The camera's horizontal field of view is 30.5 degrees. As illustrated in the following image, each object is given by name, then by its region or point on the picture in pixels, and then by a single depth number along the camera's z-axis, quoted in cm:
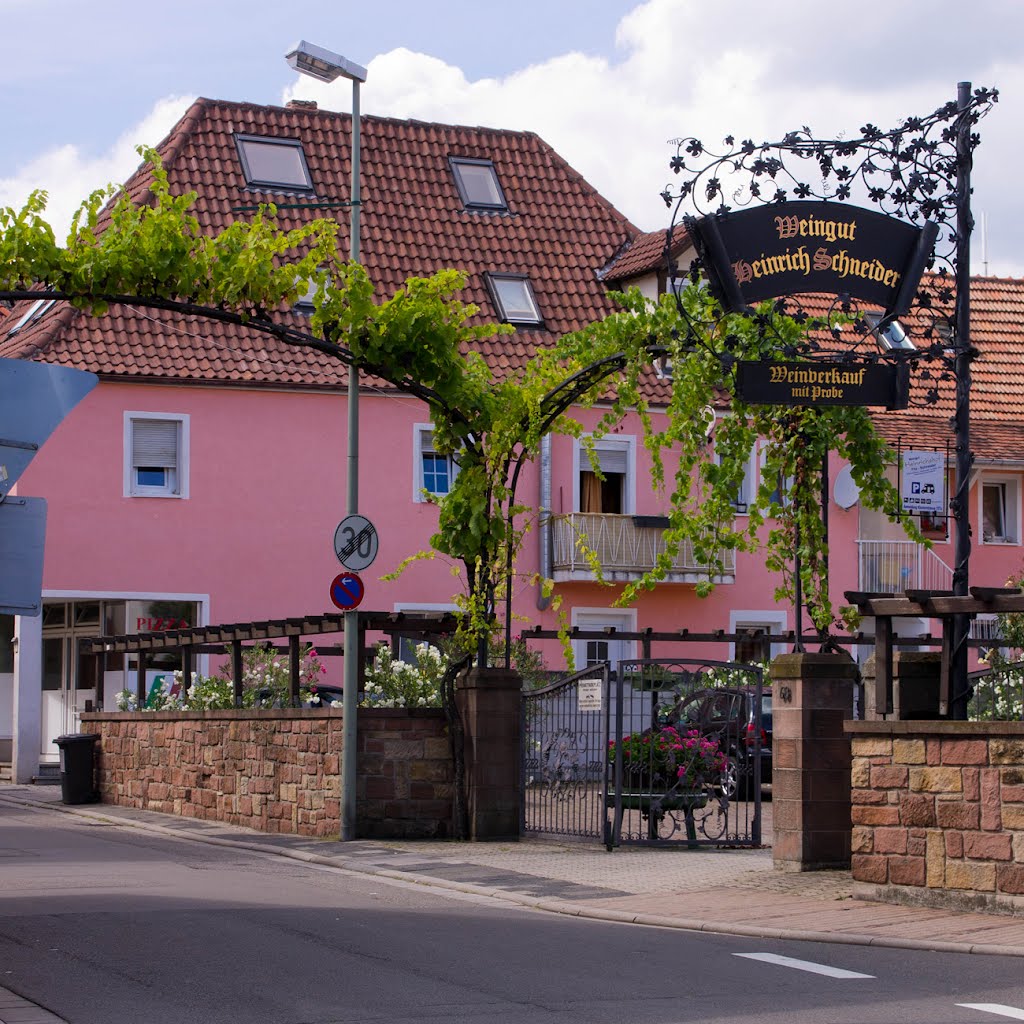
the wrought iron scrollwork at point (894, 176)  1476
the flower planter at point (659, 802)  1777
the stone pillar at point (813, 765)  1496
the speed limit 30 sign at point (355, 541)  1898
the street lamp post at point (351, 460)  1870
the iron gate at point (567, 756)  1766
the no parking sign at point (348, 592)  1897
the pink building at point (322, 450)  3278
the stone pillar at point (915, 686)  1415
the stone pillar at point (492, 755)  1872
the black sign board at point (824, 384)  1487
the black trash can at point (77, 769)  2639
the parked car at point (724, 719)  1795
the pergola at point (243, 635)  1936
